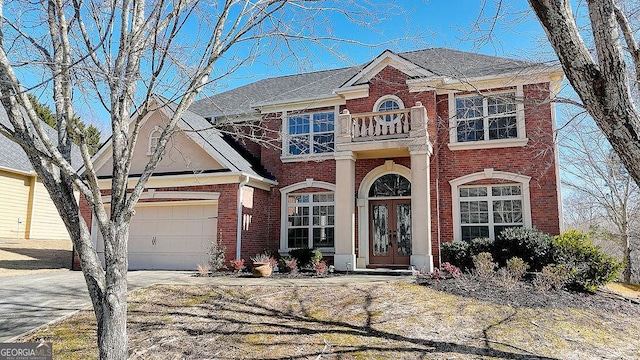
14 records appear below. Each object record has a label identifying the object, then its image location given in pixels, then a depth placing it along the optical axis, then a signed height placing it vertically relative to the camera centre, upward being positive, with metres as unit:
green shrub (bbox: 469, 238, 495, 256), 12.44 -0.40
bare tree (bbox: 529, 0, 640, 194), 3.88 +1.45
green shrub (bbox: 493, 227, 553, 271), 11.51 -0.38
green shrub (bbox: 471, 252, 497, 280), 10.54 -0.82
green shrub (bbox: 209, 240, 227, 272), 13.75 -0.79
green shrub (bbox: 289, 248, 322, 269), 14.12 -0.80
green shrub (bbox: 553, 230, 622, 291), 10.57 -0.75
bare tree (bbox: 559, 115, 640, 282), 17.55 +1.59
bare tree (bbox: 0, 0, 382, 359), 4.82 +1.28
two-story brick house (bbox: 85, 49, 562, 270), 13.70 +1.80
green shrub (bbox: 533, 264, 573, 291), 10.17 -1.05
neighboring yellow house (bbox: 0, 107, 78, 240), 19.53 +1.39
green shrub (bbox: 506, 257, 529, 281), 10.56 -0.85
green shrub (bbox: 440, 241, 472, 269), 12.95 -0.64
